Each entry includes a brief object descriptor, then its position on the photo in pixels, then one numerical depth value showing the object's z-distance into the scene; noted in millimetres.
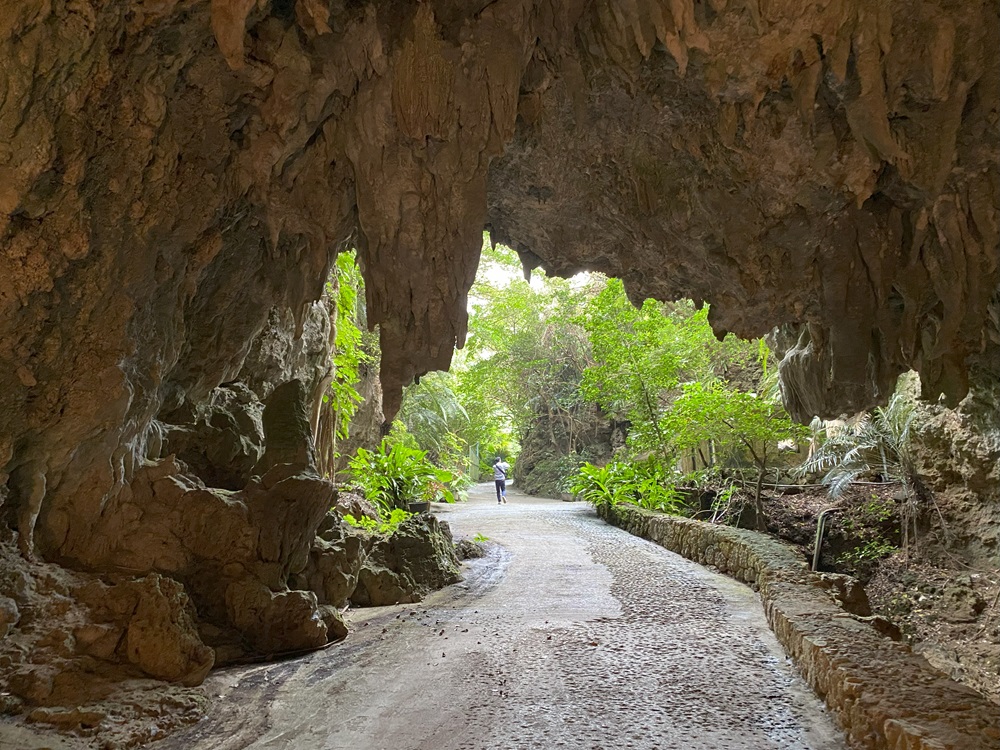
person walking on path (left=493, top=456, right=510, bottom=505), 19734
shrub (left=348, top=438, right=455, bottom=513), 9672
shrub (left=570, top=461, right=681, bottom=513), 12359
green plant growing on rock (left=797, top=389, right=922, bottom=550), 9008
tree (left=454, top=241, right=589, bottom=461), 22266
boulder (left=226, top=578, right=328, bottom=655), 4961
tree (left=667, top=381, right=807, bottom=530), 10000
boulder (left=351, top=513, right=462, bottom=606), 6809
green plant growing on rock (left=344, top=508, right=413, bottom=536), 7611
